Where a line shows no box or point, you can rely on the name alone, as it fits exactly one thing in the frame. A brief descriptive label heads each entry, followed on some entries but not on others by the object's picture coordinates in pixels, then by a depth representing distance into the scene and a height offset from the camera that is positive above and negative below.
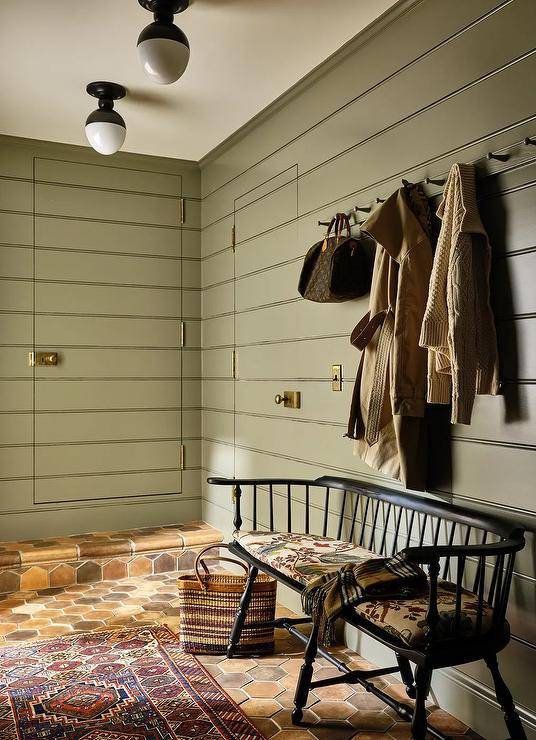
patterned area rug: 2.41 -1.18
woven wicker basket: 3.06 -1.01
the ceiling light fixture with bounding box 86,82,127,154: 3.64 +1.36
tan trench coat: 2.50 +0.15
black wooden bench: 1.98 -0.66
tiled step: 4.04 -1.03
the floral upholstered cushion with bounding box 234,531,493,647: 2.01 -0.66
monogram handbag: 2.95 +0.48
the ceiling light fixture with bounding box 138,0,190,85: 2.76 +1.35
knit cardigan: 2.19 +0.24
